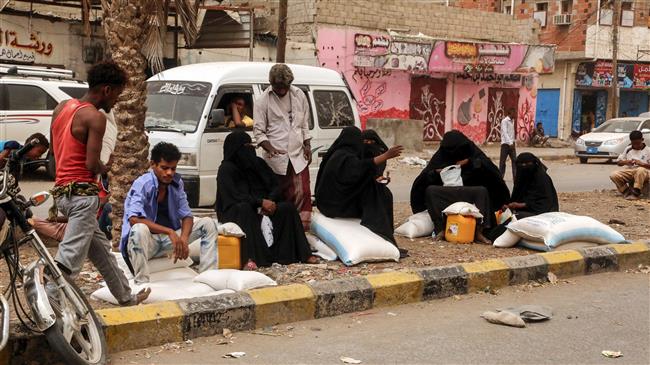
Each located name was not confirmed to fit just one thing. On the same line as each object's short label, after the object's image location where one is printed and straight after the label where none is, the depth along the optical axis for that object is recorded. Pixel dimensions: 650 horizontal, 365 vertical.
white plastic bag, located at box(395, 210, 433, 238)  8.69
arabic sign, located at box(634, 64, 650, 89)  37.81
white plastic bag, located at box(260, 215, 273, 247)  6.98
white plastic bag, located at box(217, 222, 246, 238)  6.50
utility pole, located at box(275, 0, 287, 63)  18.88
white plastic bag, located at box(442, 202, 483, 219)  8.20
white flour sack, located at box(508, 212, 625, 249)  7.91
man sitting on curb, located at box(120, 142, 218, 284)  5.54
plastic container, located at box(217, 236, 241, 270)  6.49
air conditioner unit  37.44
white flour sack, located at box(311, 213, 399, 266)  7.02
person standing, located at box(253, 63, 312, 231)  7.73
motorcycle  4.09
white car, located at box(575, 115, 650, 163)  23.98
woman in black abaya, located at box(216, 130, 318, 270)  6.85
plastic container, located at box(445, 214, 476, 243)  8.24
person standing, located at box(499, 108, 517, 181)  16.83
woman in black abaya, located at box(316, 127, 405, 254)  7.47
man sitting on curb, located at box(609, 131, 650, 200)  12.97
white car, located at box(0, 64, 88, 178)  14.28
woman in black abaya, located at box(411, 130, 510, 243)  8.44
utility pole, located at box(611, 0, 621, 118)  29.89
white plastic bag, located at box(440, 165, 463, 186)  8.56
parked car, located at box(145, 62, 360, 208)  9.87
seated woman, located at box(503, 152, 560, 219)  8.98
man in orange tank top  4.71
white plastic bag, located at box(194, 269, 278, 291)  5.76
